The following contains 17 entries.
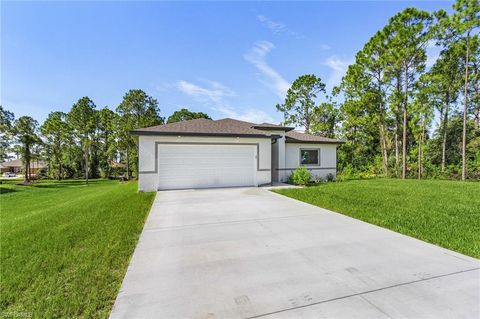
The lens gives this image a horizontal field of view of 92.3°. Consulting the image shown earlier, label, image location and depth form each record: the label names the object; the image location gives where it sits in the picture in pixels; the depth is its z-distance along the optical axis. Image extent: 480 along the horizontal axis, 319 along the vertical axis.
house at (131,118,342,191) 10.30
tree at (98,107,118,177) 28.78
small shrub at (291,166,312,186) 12.01
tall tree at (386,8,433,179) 16.45
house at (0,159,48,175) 60.00
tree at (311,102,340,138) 26.28
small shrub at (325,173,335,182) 14.55
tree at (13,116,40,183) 26.94
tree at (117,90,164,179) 26.34
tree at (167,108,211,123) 36.72
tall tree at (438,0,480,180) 14.73
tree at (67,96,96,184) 27.83
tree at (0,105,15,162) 26.03
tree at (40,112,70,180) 30.20
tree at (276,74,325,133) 26.33
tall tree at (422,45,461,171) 17.79
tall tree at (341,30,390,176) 18.61
